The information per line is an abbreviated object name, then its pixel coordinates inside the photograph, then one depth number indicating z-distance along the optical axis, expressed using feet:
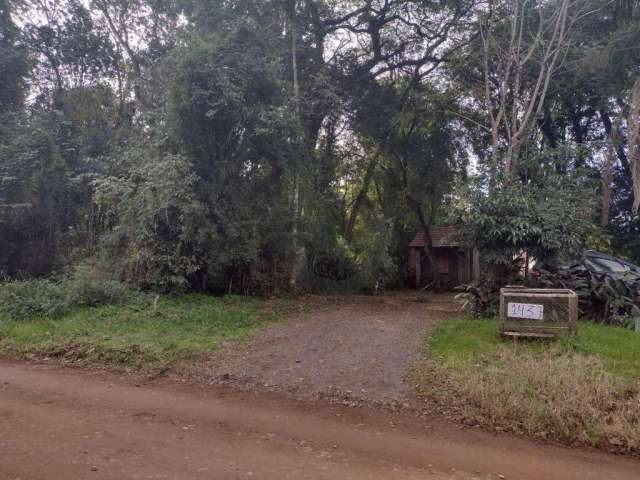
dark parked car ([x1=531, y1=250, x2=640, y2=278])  32.30
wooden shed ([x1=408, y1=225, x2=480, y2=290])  65.77
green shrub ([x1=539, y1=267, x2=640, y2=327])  28.81
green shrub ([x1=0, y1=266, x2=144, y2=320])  29.50
